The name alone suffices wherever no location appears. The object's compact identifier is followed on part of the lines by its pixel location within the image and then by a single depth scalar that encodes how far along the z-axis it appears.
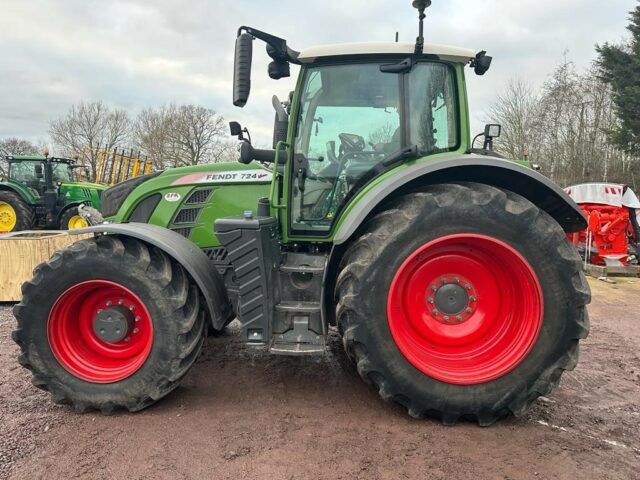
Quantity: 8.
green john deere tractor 12.92
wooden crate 6.21
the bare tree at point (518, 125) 22.14
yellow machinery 18.09
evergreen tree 19.39
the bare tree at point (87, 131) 41.38
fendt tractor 2.68
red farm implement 8.98
